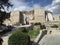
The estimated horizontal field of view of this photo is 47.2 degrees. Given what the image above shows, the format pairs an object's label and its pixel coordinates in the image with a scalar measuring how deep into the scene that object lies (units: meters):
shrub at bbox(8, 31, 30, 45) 5.51
